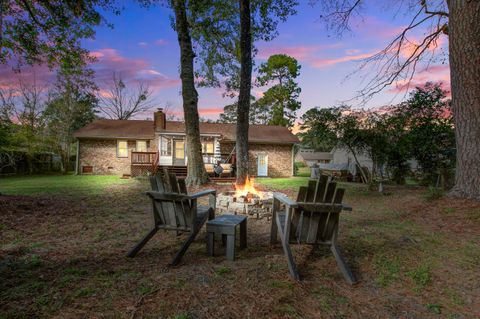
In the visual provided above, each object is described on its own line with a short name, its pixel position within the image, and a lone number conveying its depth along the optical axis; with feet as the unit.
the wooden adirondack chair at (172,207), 11.25
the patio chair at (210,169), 54.21
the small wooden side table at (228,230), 11.18
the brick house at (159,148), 60.54
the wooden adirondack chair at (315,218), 9.78
